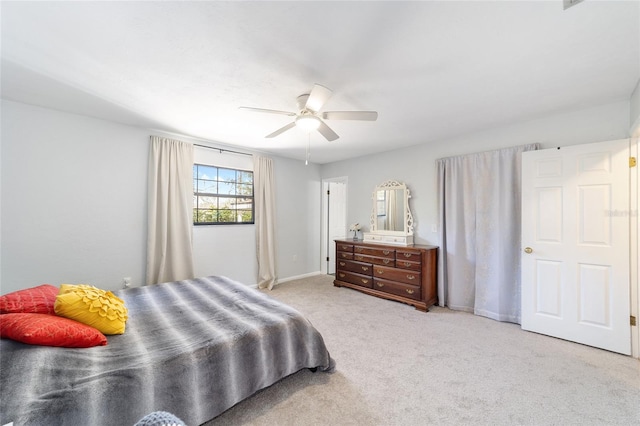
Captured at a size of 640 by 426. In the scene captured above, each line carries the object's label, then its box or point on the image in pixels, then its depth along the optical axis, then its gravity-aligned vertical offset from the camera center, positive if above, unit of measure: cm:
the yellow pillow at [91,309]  153 -61
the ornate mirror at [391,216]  401 -3
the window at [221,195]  383 +31
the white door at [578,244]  233 -30
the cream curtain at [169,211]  326 +4
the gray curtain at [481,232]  301 -24
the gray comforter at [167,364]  109 -81
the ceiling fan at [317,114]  188 +84
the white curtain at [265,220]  433 -10
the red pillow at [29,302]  147 -55
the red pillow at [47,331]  128 -63
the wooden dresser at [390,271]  345 -88
